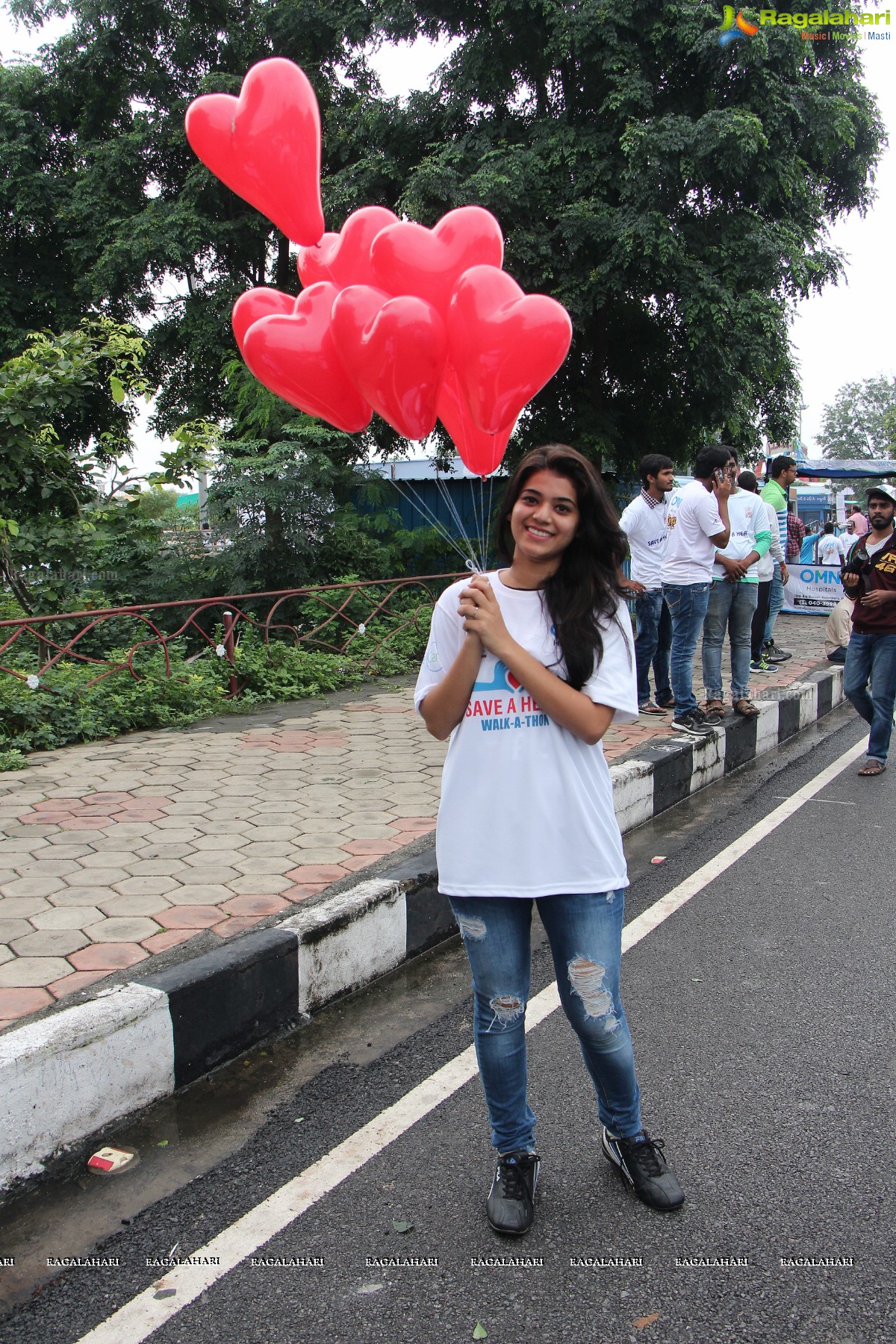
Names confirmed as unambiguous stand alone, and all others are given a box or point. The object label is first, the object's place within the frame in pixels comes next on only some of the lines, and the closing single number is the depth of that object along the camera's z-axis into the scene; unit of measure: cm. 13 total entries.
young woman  224
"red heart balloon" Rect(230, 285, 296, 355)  311
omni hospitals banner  1455
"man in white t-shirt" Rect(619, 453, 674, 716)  684
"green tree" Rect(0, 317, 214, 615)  838
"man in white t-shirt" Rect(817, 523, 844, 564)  1430
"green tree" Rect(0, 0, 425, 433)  1430
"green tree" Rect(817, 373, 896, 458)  7631
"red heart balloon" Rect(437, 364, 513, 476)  279
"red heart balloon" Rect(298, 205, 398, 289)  295
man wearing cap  605
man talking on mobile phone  638
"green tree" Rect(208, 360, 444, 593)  1047
